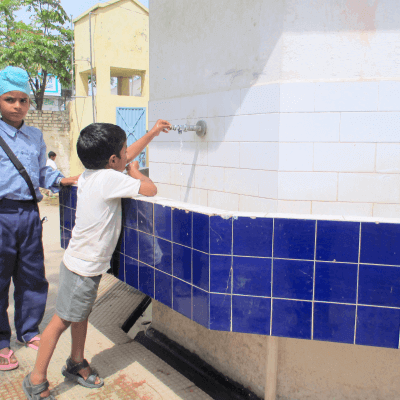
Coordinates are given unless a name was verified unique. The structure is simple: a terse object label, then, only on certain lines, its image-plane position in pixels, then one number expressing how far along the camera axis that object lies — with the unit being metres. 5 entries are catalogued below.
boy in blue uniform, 2.42
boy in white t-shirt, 2.04
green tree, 13.37
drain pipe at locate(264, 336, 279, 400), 2.28
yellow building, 11.03
